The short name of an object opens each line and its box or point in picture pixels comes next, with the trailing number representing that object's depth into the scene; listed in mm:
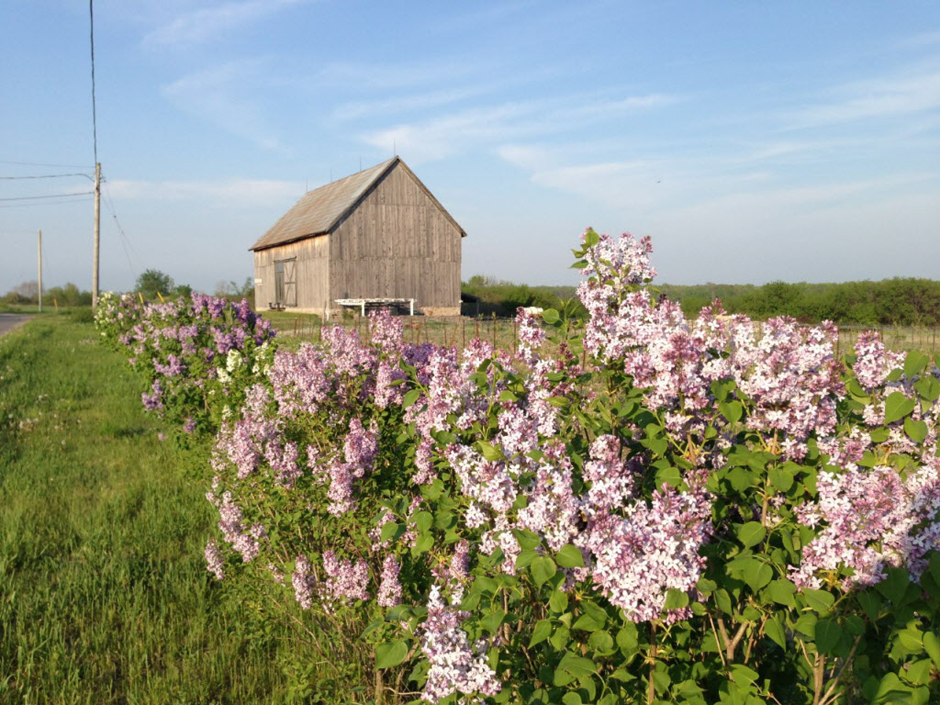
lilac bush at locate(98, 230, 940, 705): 1784
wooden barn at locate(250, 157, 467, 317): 29562
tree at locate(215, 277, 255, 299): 49269
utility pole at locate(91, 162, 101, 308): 38469
